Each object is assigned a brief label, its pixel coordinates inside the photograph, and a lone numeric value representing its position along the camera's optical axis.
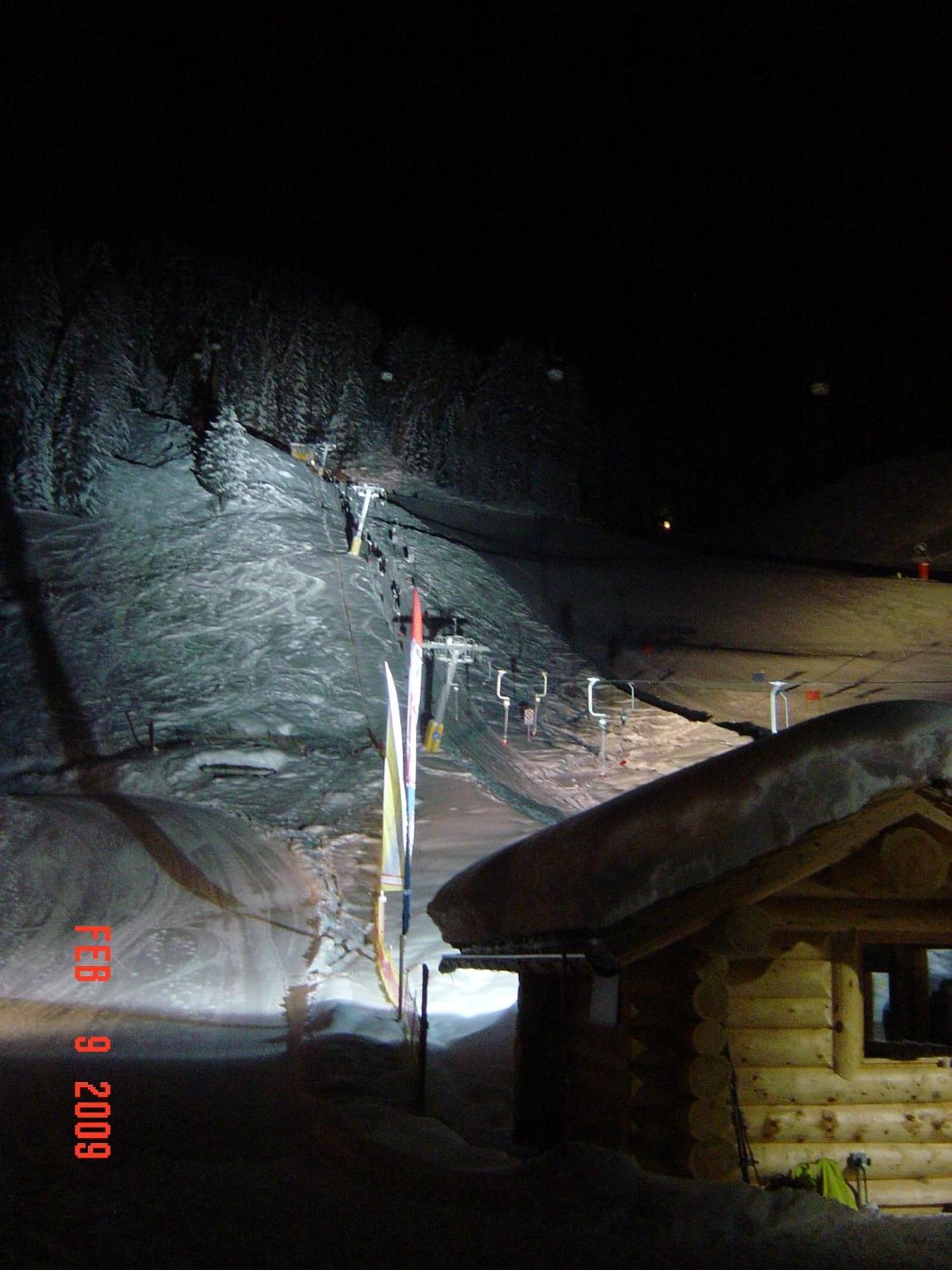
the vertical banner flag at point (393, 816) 11.52
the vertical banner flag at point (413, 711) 12.30
